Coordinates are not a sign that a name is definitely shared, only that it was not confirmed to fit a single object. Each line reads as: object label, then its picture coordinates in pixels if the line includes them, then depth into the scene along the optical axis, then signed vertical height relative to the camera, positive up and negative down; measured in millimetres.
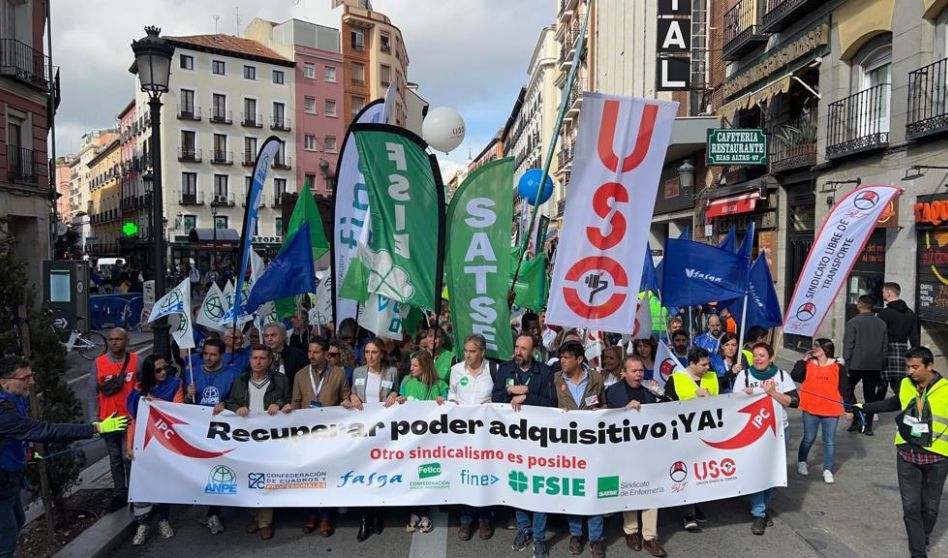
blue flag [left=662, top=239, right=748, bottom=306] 7773 -123
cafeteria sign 15977 +2708
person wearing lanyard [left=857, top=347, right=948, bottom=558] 4871 -1312
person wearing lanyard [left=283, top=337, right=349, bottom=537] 5984 -1095
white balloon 11125 +2149
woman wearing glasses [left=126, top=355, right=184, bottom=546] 5957 -1111
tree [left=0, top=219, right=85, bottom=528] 5215 -795
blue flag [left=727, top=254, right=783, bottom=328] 8711 -447
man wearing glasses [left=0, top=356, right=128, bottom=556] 4172 -1099
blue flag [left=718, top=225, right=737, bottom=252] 9461 +275
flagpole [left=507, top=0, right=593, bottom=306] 7266 +1733
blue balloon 12715 +1483
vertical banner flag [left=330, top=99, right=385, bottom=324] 7582 +601
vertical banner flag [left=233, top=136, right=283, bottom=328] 7754 +742
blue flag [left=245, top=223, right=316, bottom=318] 7789 -183
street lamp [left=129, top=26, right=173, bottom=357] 8609 +2311
